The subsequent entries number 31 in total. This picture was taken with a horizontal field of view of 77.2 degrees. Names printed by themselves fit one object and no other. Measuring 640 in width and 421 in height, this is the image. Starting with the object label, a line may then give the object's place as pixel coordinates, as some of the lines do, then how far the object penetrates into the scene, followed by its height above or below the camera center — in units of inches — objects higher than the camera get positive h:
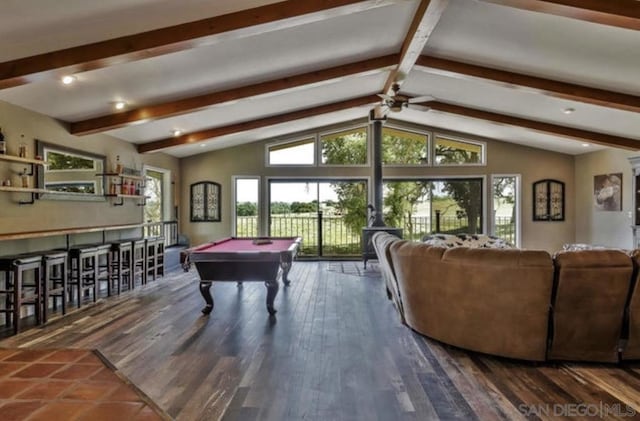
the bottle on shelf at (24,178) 183.0 +15.3
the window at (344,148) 385.1 +61.3
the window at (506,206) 380.2 +5.3
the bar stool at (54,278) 174.7 -31.5
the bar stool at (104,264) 217.5 -31.2
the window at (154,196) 322.3 +13.0
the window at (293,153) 383.6 +56.3
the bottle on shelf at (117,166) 259.1 +29.4
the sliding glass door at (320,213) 384.5 -1.4
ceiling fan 241.7 +67.6
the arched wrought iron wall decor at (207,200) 380.2 +10.9
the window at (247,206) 384.5 +5.3
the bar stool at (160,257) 286.4 -32.9
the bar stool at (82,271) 199.6 -30.9
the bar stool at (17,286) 159.2 -31.8
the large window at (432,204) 384.2 +7.3
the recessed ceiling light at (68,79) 162.6 +55.0
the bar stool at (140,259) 254.1 -31.2
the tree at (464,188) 384.5 +22.7
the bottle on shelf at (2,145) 168.4 +27.9
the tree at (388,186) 384.8 +25.6
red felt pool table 177.9 -24.4
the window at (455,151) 384.5 +58.2
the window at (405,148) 386.6 +61.4
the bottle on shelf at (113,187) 259.1 +16.1
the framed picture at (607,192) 313.1 +16.2
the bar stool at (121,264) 232.8 -32.0
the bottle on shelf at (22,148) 180.7 +28.7
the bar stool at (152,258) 275.3 -32.5
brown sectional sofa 120.8 -28.1
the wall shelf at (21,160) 168.1 +22.8
